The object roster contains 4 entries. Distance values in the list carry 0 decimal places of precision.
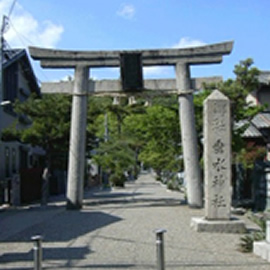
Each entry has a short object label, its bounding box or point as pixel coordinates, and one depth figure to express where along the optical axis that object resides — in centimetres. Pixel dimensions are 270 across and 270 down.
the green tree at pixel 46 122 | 2177
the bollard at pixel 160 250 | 680
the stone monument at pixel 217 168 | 1304
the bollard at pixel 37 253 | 667
